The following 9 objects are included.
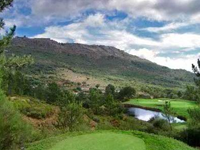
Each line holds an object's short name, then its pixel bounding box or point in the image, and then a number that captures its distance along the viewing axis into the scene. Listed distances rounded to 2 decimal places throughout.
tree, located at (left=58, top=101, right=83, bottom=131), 21.61
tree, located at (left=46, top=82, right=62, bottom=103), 48.56
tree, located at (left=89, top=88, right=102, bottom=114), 44.34
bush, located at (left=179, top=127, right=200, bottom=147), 15.03
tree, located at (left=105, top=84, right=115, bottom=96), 72.63
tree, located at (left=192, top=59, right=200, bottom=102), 17.34
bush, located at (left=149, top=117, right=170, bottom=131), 27.08
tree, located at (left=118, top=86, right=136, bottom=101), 71.22
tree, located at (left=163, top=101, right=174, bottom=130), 26.33
